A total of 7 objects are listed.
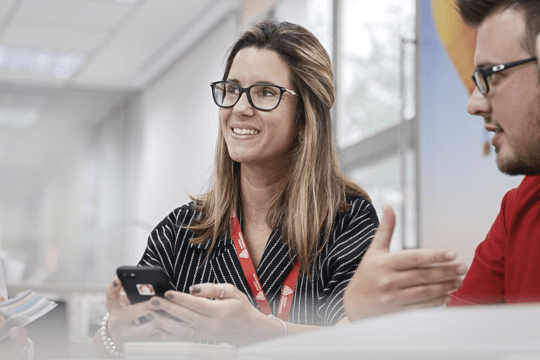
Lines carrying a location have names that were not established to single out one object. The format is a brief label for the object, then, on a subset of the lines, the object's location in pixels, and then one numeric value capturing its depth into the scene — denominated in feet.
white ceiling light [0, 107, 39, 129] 26.13
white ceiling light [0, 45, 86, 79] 22.21
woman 4.65
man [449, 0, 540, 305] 3.67
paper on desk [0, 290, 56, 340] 3.50
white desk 1.69
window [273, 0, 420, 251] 11.19
